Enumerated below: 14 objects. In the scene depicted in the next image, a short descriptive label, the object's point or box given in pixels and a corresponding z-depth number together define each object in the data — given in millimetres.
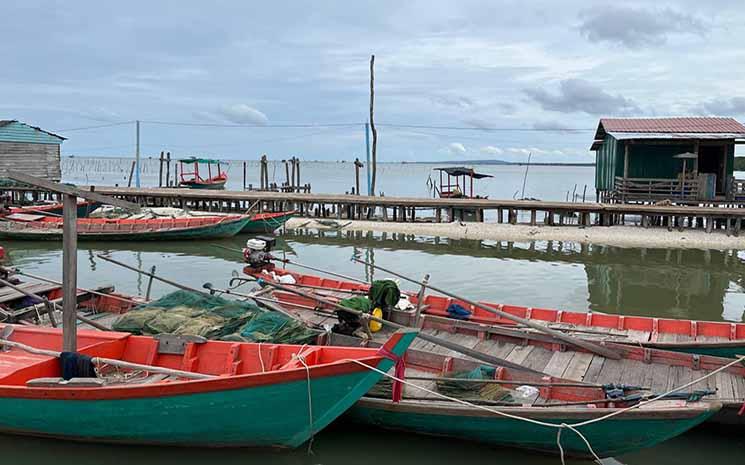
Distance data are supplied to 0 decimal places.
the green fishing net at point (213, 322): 8266
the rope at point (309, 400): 6218
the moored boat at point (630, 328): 8539
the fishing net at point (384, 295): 9852
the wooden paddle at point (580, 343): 8250
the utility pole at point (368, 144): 33156
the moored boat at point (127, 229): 23047
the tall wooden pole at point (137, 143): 37912
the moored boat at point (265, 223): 25164
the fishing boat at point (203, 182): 38406
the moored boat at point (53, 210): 25547
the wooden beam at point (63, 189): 6797
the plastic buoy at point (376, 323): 9383
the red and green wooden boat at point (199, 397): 6285
